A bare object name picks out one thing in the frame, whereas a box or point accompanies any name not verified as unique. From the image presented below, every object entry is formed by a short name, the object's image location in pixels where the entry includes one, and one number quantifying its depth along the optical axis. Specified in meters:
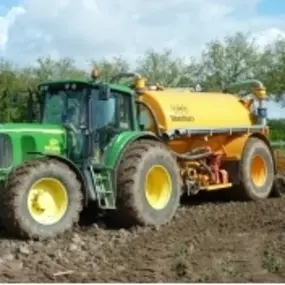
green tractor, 9.36
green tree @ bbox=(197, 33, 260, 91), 58.25
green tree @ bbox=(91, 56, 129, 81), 51.33
